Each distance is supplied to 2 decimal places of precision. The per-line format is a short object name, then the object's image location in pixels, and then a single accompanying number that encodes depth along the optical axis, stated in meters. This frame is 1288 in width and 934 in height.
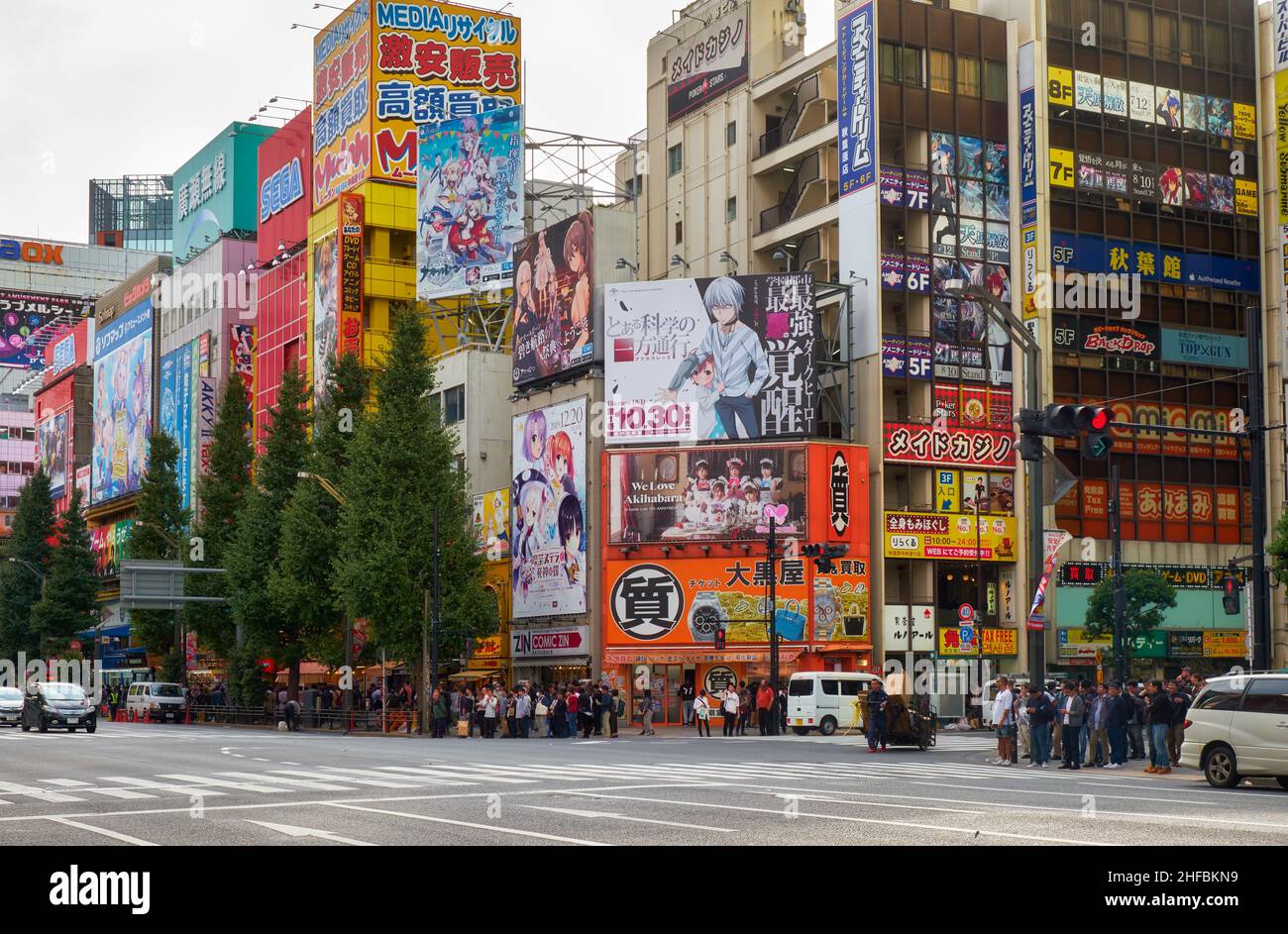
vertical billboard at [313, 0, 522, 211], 85.75
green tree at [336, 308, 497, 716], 54.81
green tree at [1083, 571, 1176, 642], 60.69
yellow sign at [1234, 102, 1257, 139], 72.69
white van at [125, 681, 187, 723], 69.94
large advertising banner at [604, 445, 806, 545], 60.53
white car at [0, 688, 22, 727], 56.31
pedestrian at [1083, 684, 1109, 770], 30.00
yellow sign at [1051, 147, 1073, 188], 67.62
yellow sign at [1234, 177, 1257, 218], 72.62
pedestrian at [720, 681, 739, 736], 47.12
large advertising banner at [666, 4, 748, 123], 72.50
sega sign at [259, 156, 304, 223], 95.12
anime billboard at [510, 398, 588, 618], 64.75
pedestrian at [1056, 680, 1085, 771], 29.30
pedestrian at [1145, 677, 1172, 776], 28.03
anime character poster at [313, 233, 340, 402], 85.38
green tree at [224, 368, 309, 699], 63.25
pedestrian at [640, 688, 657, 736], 49.75
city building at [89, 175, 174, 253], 192.25
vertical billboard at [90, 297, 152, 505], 114.81
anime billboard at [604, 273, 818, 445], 61.47
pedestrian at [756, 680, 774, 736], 47.34
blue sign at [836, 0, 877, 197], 64.06
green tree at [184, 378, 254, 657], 70.50
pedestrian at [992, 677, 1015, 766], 31.20
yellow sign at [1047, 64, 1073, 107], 67.75
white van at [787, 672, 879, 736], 47.50
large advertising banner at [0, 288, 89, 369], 162.75
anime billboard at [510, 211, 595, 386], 66.00
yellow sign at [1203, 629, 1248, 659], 68.74
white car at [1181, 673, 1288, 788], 23.09
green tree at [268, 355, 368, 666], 59.31
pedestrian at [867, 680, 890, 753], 36.50
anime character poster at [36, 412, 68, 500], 136.25
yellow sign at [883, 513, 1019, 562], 62.44
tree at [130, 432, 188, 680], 76.88
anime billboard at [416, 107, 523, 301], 77.56
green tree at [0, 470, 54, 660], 94.69
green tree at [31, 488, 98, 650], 88.88
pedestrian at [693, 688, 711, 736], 47.56
